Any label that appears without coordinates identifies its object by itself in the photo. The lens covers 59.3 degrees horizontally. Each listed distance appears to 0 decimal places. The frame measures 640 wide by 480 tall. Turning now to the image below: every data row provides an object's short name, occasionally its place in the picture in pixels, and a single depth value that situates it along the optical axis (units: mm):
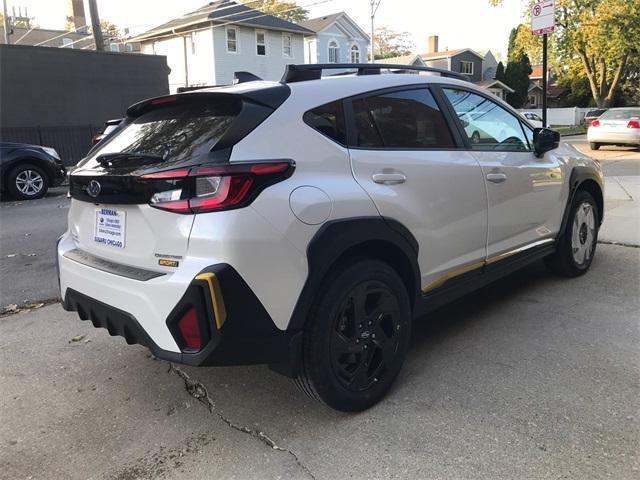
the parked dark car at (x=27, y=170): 11156
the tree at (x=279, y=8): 52844
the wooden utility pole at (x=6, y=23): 29684
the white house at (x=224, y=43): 31234
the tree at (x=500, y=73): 53250
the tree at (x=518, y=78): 51281
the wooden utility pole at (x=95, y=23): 18000
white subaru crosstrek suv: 2439
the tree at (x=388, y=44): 74812
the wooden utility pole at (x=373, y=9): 31906
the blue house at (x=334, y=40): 38719
